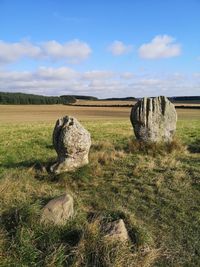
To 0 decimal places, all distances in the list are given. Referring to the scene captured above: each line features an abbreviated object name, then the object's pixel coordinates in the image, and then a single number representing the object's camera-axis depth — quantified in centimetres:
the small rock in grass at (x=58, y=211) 433
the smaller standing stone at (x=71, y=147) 739
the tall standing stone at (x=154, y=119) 966
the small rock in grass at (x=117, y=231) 411
